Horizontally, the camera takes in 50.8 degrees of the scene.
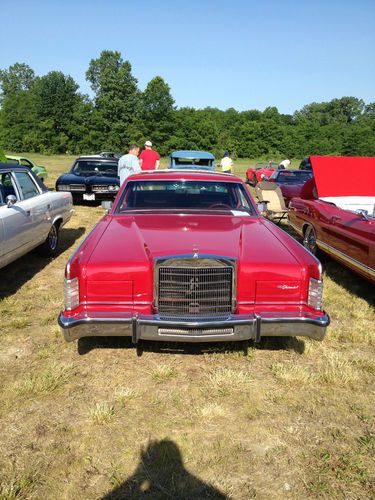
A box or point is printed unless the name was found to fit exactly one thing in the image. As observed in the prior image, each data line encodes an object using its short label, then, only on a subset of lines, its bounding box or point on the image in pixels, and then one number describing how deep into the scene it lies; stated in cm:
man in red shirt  1045
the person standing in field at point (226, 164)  1436
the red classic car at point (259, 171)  1750
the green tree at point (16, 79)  9712
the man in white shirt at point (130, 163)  856
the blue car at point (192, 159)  1288
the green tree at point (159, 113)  5422
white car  482
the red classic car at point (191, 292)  293
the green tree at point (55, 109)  5678
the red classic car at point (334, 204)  520
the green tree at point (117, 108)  5506
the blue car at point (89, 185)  1107
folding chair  926
